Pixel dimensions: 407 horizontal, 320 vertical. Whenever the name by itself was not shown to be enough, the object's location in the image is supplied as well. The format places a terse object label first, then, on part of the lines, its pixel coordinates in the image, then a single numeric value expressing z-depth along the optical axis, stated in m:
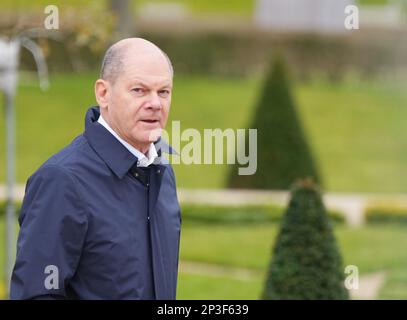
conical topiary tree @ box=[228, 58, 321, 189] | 26.53
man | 4.81
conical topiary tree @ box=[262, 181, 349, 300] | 12.62
